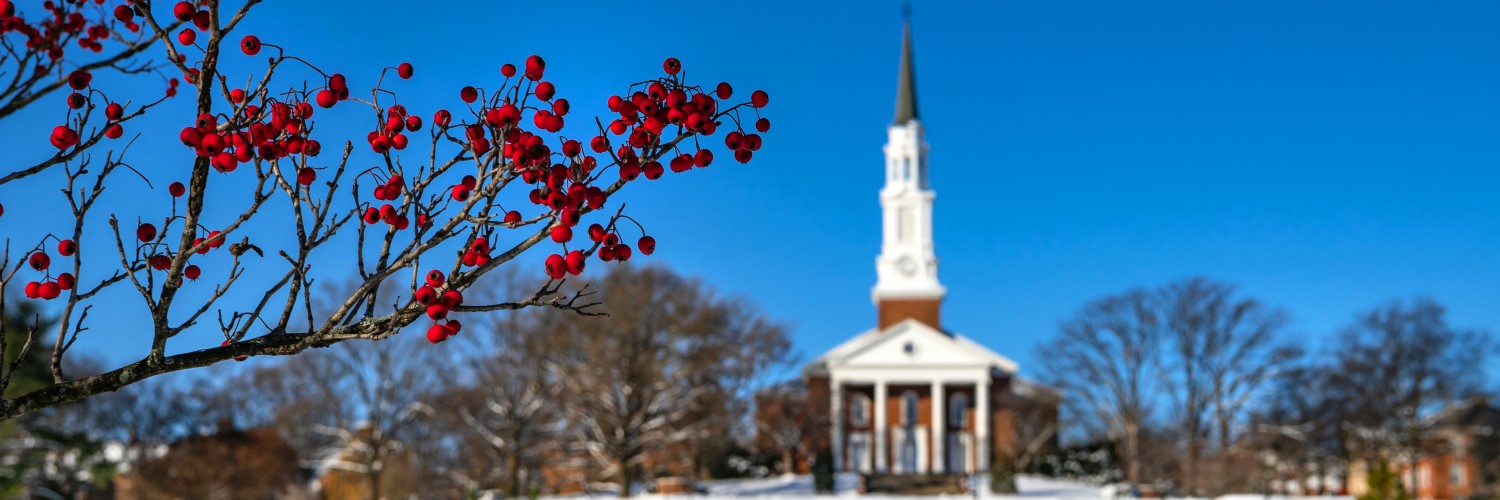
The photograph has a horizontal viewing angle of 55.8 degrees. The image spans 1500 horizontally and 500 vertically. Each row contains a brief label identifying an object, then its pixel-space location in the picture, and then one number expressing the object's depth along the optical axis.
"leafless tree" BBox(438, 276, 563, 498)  42.91
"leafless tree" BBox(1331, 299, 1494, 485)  48.69
